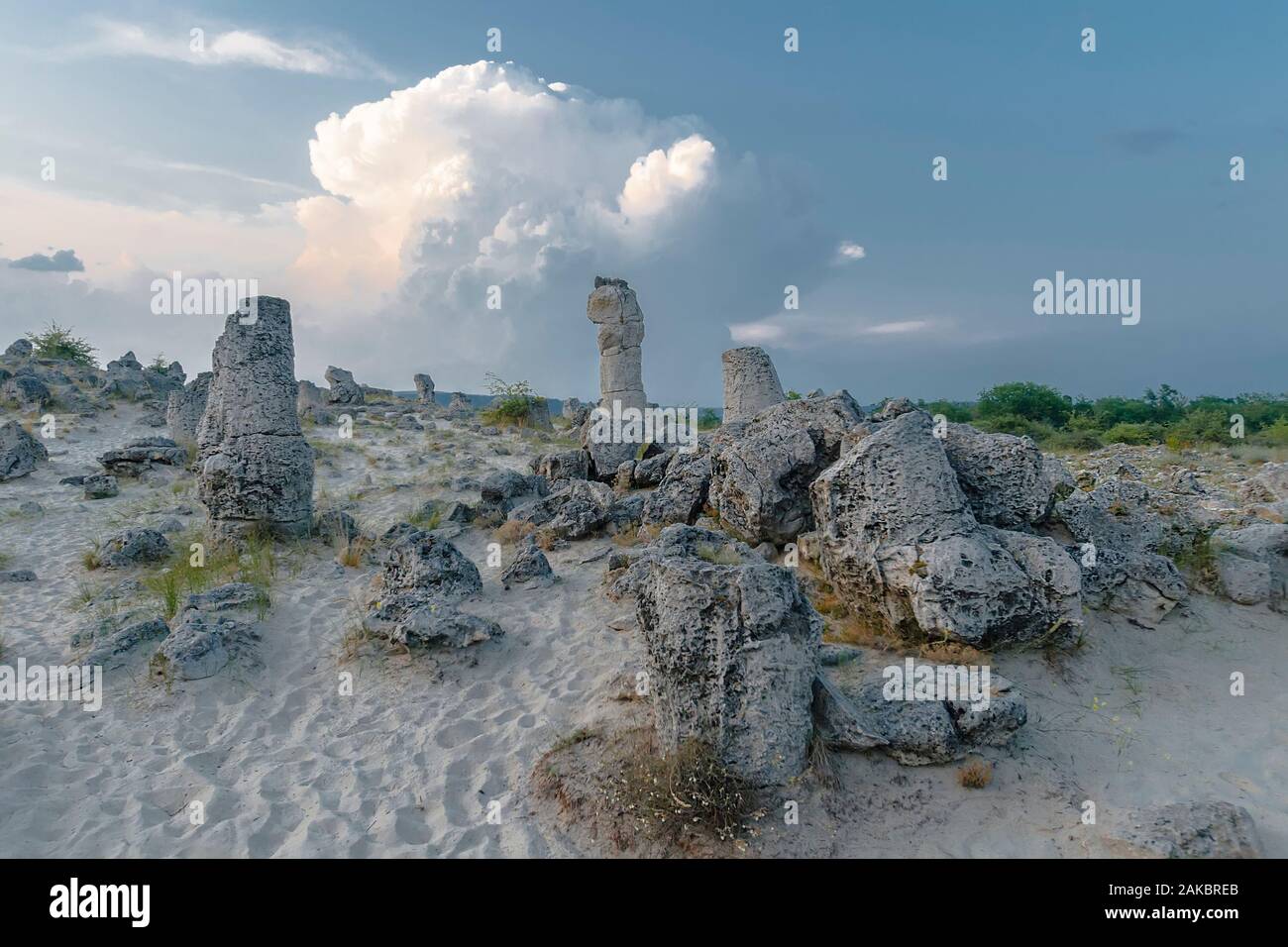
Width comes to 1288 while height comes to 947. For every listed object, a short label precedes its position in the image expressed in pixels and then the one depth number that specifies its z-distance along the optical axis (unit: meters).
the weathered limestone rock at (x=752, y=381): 13.82
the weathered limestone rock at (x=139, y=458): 13.80
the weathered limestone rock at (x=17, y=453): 13.30
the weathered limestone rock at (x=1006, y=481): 6.32
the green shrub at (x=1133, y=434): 17.84
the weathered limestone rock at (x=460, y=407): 26.05
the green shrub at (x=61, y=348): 29.16
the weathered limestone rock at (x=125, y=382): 22.25
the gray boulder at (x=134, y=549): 8.38
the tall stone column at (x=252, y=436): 8.79
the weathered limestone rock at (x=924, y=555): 5.09
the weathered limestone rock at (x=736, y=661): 3.74
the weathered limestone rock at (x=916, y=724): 4.05
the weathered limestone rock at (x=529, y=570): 7.43
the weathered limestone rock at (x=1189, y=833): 3.22
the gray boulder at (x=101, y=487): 12.23
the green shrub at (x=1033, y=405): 23.64
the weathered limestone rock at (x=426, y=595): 5.77
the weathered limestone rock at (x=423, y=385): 30.16
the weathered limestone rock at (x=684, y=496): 8.73
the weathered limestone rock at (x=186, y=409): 17.58
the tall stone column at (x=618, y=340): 14.90
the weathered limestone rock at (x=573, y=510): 9.03
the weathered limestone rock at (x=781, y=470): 7.26
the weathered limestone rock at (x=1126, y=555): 6.04
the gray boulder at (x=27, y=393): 19.48
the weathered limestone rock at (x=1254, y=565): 6.28
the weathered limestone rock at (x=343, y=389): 26.53
